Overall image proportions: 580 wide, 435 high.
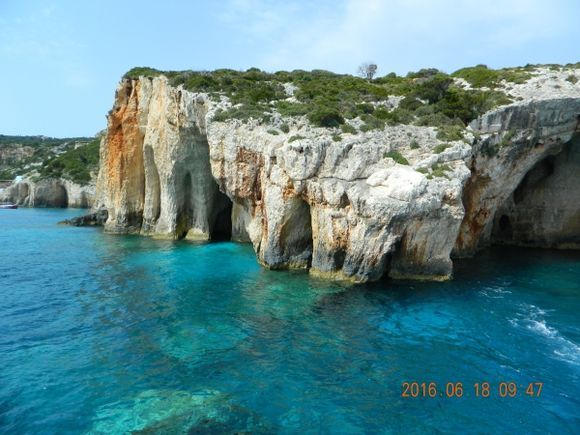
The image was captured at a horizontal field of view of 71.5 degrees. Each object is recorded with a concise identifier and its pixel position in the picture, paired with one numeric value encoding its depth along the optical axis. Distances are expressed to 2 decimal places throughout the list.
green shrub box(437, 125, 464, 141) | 23.74
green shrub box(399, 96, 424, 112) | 29.55
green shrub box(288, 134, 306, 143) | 23.69
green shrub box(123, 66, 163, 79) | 39.53
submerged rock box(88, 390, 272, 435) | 9.77
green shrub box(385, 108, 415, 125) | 26.39
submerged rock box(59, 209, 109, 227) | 49.48
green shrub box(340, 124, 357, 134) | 24.28
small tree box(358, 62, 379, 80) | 59.47
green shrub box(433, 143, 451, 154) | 22.50
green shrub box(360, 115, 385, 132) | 24.84
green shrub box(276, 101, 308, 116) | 27.25
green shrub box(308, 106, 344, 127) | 25.06
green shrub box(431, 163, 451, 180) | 20.77
